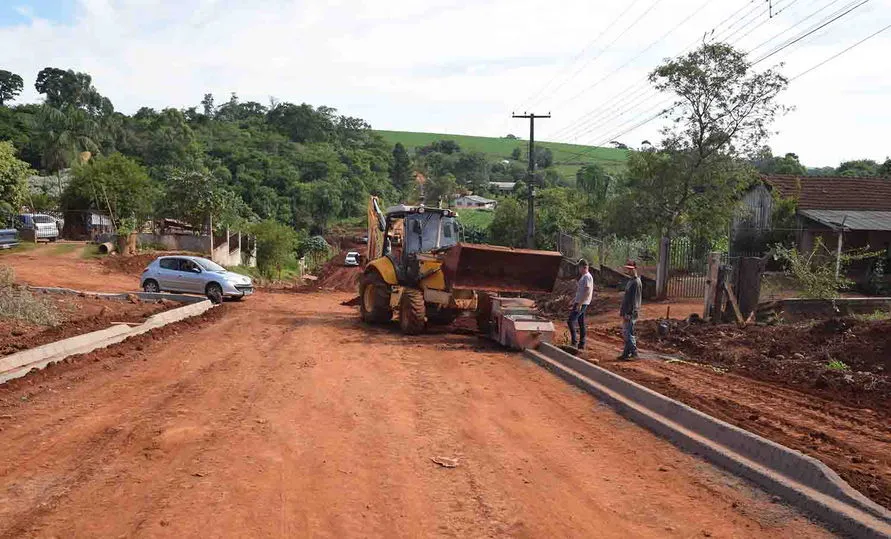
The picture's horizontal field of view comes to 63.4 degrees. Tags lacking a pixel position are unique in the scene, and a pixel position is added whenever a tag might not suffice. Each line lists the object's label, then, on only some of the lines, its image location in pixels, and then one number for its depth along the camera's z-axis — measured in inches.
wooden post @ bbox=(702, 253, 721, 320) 653.3
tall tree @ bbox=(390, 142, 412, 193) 4559.5
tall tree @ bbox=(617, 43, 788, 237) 941.2
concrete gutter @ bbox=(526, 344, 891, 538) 208.6
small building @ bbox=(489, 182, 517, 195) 4453.3
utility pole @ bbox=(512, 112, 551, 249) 1373.0
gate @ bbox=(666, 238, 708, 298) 980.6
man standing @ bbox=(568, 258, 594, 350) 534.0
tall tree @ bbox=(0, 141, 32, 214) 1174.2
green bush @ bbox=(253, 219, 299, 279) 1759.4
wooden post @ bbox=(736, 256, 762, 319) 648.8
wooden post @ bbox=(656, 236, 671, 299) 925.8
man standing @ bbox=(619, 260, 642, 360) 502.9
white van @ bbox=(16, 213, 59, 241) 1596.9
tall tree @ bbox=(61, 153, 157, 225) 1675.7
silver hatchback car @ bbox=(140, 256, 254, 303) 967.0
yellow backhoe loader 577.9
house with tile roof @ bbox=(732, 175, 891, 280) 1166.3
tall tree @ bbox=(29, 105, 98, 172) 2551.7
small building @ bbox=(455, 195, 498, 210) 3760.3
